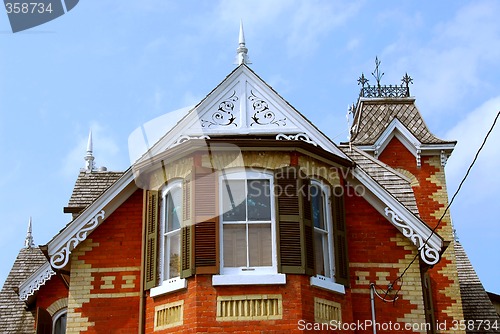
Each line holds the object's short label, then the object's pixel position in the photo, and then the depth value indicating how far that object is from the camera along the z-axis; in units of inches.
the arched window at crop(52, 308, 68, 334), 756.0
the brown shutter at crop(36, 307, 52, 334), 636.3
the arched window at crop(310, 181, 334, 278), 588.1
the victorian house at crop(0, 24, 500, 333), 553.3
